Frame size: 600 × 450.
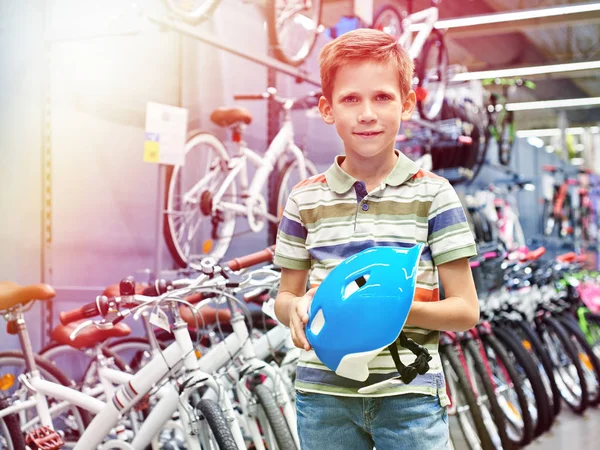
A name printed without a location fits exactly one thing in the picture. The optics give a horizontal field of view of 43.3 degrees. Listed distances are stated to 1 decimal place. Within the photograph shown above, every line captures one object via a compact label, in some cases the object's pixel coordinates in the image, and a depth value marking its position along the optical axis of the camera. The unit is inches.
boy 50.5
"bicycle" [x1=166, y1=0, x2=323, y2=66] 160.4
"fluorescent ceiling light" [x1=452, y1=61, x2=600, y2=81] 451.5
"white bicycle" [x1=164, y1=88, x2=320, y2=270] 140.9
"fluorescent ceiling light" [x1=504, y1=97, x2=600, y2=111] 565.9
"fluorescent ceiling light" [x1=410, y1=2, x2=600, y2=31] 324.2
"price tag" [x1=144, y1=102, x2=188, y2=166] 125.0
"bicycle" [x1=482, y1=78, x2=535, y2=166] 294.5
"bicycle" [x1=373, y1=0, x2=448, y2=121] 227.1
